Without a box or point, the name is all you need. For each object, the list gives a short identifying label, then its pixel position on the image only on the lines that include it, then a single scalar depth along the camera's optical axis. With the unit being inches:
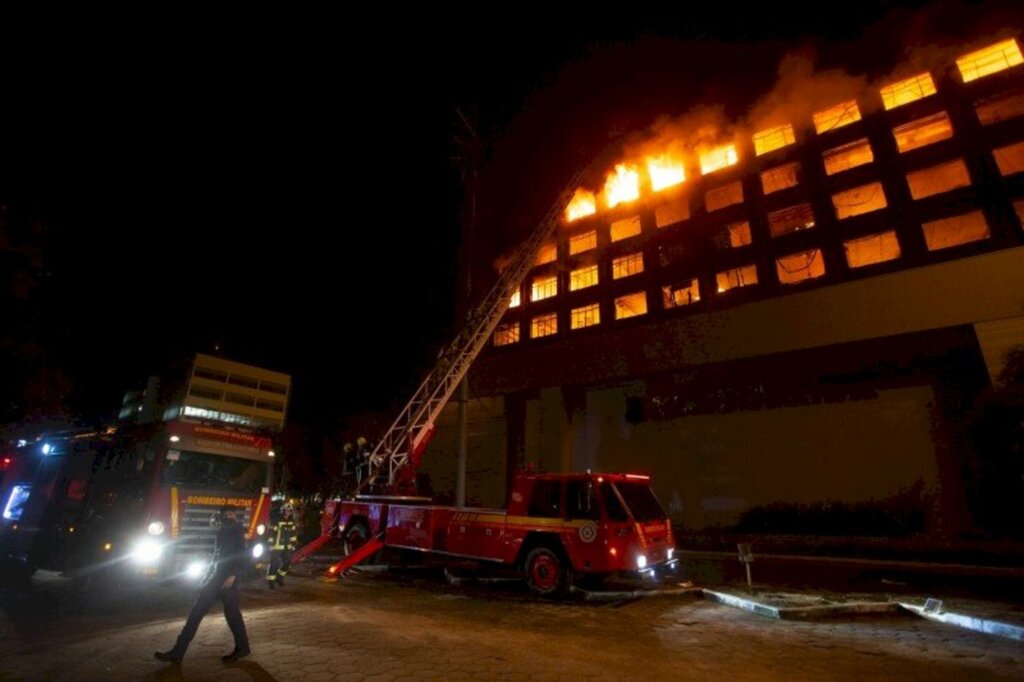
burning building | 741.9
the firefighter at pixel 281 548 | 372.8
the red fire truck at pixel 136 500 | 339.3
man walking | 195.6
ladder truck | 338.6
